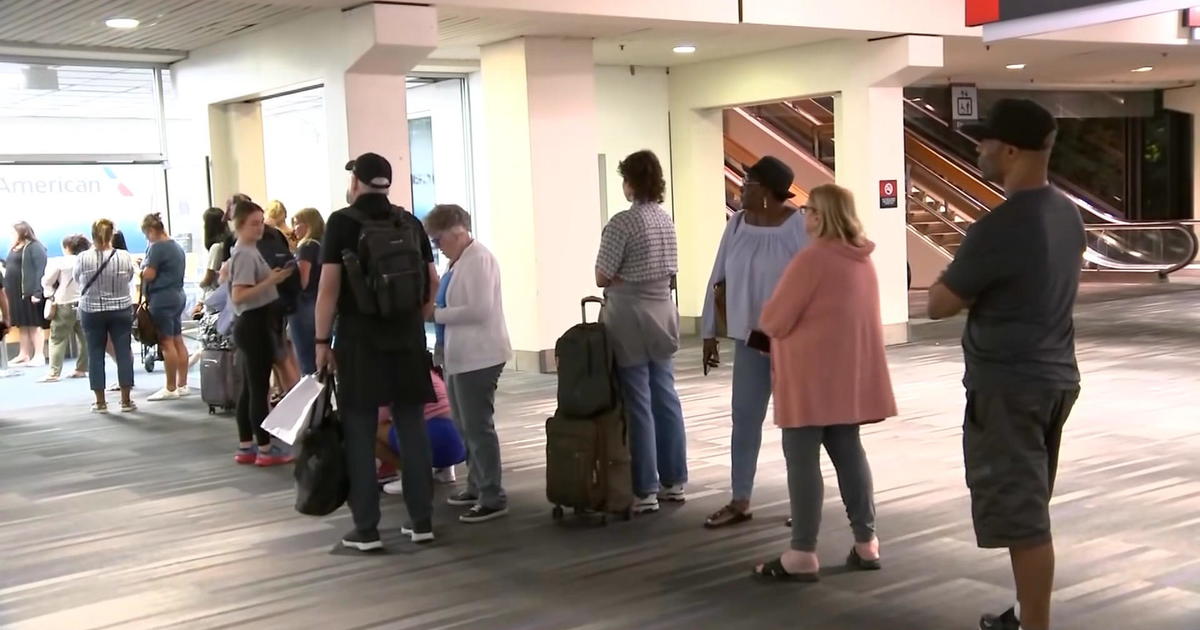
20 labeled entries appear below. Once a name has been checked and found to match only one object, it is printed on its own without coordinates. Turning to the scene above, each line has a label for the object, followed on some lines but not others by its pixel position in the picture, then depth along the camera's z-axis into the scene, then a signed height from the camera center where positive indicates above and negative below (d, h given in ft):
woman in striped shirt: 27.58 -1.45
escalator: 58.18 +1.00
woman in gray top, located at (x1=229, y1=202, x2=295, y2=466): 20.16 -1.22
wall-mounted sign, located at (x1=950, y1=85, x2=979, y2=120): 55.57 +4.67
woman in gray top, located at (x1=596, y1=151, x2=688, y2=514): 16.21 -1.25
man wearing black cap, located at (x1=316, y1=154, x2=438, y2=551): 14.70 -1.51
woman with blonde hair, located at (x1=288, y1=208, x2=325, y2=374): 22.27 -0.92
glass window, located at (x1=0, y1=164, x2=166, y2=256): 41.42 +1.53
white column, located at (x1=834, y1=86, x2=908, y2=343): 36.68 +1.12
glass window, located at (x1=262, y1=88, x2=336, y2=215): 38.50 +2.55
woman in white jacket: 16.11 -1.44
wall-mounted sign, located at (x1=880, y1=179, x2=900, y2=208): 37.06 +0.39
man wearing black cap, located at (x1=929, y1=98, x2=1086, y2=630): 10.02 -1.04
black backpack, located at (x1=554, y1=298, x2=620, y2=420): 15.80 -1.99
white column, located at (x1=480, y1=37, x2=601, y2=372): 32.55 +1.08
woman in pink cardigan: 12.63 -1.38
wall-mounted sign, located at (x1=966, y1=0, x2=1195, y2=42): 24.91 +4.11
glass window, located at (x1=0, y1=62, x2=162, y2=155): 36.83 +4.16
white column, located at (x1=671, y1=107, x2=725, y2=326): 41.50 +0.71
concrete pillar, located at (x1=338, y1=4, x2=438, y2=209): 26.58 +3.47
